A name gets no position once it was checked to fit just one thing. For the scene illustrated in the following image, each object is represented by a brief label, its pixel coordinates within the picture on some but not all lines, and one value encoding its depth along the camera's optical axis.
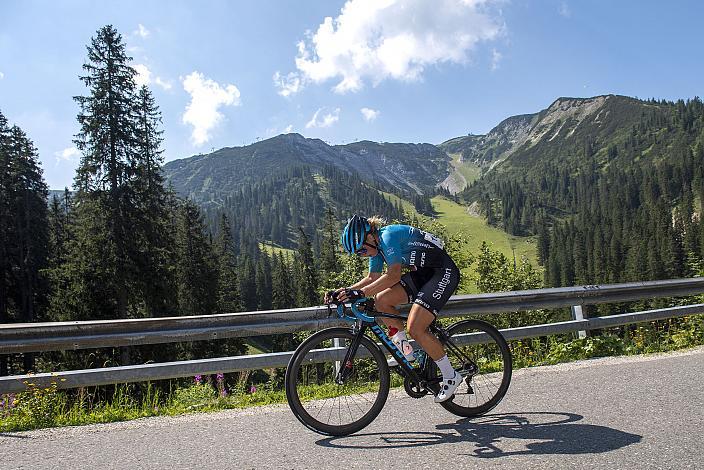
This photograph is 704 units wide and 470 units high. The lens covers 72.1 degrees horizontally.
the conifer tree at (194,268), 37.69
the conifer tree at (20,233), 32.75
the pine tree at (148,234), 23.70
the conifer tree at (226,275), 48.24
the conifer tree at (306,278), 60.81
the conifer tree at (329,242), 55.50
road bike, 4.79
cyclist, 4.80
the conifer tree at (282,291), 77.75
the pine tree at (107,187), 22.59
